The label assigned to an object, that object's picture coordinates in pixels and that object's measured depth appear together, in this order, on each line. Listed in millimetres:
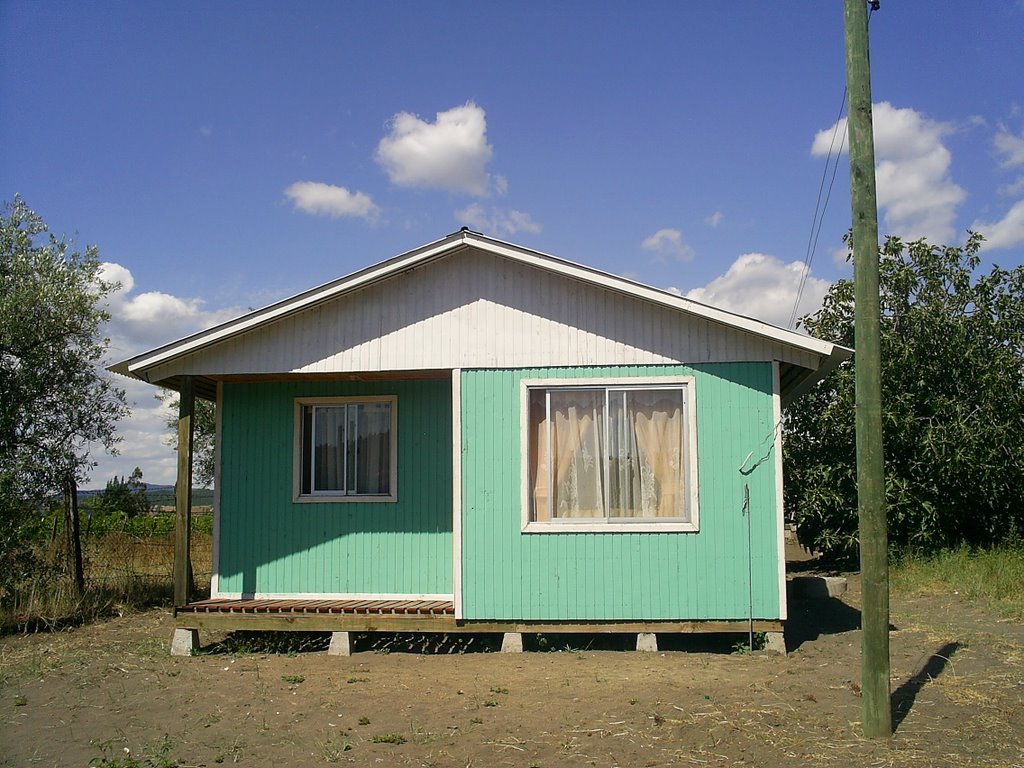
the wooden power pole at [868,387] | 6078
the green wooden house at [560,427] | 9016
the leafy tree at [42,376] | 11195
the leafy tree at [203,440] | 25953
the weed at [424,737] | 6480
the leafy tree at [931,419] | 14891
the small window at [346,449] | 10609
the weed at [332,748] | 6156
